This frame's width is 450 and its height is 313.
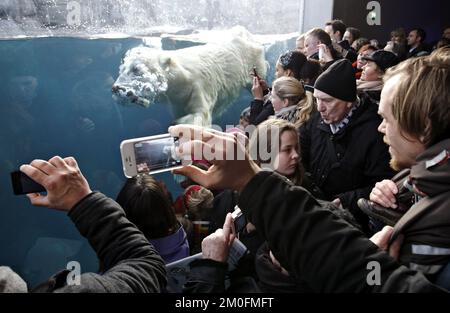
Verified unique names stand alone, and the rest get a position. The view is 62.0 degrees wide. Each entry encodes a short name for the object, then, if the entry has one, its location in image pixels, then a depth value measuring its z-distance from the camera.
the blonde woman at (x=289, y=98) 2.65
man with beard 0.79
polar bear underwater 4.78
